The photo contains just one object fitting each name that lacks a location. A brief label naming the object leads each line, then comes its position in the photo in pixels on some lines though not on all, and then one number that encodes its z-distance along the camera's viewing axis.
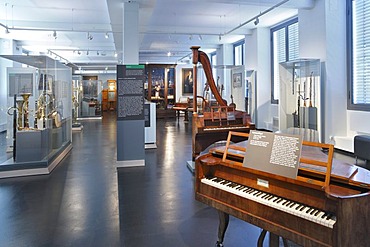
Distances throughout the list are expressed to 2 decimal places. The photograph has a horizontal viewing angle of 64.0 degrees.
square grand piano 1.41
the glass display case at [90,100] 16.79
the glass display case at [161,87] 16.38
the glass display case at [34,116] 5.49
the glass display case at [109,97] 23.98
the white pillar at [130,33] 5.80
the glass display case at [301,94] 7.04
